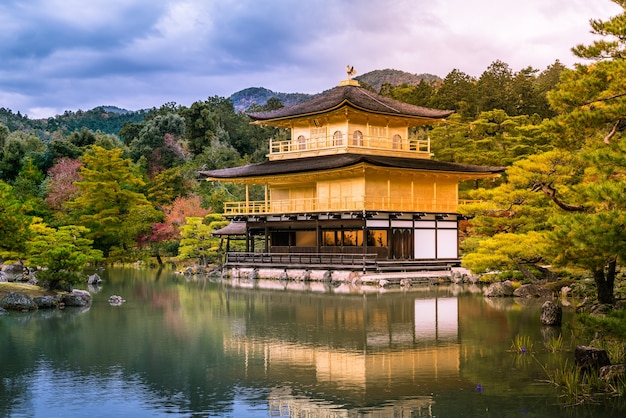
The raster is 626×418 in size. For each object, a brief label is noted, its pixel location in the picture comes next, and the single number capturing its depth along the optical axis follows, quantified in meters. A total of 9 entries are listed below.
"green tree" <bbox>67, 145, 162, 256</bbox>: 45.47
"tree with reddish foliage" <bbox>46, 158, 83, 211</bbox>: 48.38
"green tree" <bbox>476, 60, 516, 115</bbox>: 54.62
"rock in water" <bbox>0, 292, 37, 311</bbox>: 20.98
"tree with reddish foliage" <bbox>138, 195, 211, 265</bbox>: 47.28
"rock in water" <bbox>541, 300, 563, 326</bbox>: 17.48
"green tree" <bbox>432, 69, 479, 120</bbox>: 57.78
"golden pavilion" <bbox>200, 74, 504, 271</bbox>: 34.84
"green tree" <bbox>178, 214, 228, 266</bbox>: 40.94
